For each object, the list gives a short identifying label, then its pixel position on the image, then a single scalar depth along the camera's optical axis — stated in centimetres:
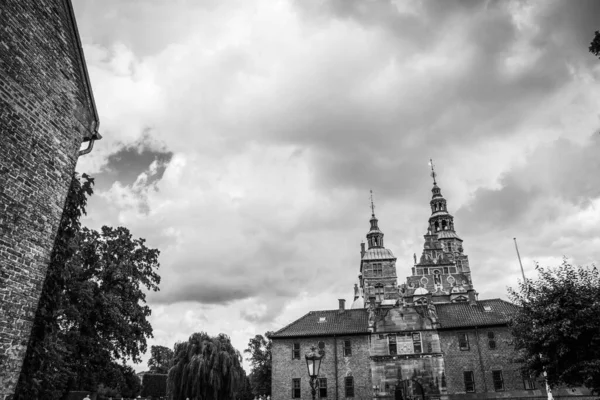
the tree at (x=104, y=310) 1858
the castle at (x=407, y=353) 3212
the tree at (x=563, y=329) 1791
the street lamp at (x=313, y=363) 1209
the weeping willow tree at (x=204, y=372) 2991
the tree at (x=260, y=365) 5238
